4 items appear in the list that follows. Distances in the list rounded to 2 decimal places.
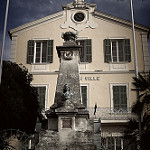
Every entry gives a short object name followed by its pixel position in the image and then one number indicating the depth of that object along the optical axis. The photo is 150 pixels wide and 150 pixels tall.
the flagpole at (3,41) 15.38
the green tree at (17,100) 14.84
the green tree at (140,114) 13.34
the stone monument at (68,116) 8.93
